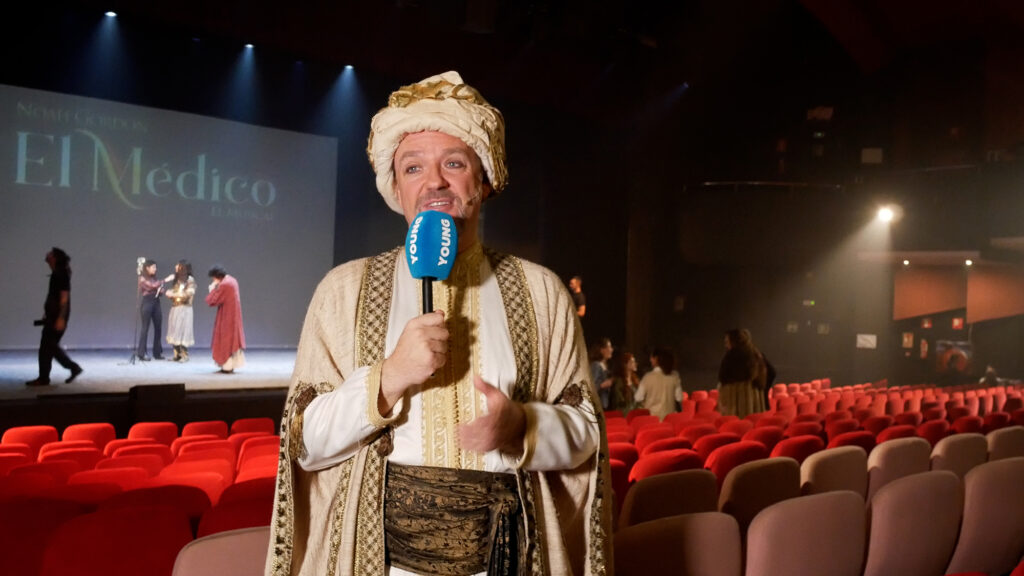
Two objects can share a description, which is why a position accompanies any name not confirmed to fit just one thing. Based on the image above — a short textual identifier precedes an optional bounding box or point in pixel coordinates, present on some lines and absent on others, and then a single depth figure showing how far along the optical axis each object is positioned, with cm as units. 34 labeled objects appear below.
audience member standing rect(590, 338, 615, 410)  756
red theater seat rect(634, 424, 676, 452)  421
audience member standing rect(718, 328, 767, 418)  660
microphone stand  941
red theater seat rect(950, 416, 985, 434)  503
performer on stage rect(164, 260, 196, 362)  945
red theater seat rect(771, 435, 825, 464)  378
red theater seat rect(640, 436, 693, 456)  373
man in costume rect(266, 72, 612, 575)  122
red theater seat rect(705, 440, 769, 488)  353
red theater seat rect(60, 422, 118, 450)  496
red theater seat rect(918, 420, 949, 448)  477
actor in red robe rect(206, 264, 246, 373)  942
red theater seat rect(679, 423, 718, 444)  454
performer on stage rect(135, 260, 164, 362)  933
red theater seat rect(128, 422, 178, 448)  539
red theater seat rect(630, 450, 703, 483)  326
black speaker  710
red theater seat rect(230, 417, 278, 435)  557
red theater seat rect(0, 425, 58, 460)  474
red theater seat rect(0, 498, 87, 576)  211
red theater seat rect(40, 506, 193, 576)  187
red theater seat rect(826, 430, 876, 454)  418
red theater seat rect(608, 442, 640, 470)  343
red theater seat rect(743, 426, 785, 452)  419
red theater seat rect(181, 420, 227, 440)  548
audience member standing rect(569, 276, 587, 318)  1046
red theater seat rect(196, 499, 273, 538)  224
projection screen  850
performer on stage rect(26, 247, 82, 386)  773
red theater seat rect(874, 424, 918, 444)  436
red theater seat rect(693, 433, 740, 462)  398
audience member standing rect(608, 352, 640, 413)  718
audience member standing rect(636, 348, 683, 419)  675
